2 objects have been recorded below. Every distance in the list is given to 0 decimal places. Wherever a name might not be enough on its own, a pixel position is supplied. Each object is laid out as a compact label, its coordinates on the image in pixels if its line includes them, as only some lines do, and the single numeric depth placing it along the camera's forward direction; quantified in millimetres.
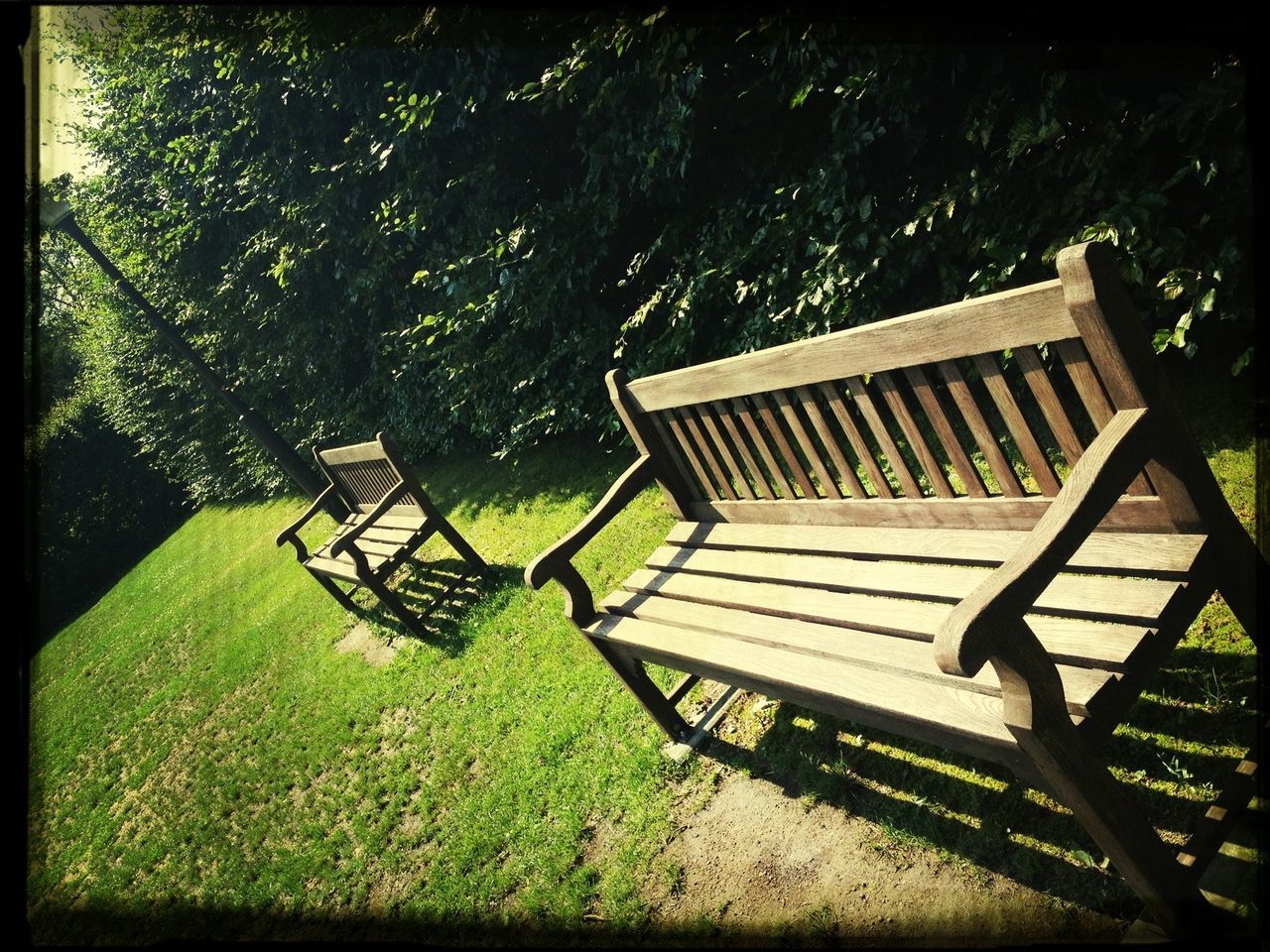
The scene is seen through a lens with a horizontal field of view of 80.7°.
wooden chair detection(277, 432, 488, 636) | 5551
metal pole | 8445
